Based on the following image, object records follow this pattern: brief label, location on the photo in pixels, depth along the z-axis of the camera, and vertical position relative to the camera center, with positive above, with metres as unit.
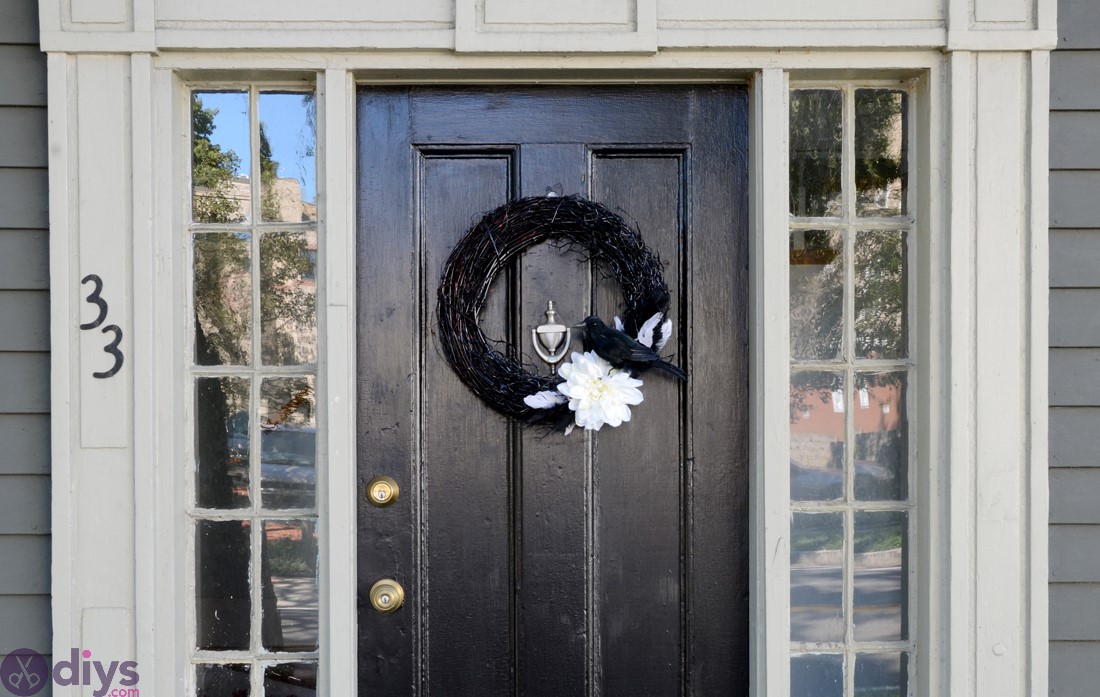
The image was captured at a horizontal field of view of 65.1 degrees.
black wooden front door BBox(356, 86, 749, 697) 2.04 -0.26
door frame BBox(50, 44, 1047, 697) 1.92 +0.01
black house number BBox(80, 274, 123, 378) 1.92 +0.04
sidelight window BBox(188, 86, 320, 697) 2.03 -0.10
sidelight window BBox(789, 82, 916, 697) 2.03 -0.11
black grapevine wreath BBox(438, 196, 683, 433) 2.00 +0.08
